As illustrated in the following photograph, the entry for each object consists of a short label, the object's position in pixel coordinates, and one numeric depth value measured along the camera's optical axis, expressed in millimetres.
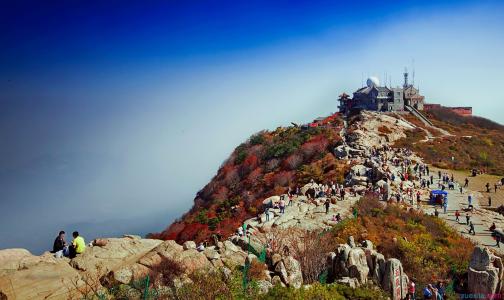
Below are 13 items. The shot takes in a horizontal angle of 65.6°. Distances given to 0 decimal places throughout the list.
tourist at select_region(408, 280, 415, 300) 18594
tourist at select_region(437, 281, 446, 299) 18662
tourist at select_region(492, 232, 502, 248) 26912
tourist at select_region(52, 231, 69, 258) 17281
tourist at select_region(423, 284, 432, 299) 18500
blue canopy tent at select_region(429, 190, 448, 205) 36406
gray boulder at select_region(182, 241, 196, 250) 19203
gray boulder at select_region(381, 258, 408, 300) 18734
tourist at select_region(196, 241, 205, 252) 19097
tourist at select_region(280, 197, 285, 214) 31739
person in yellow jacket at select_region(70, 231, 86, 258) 17062
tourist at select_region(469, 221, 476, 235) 29033
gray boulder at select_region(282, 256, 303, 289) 17953
